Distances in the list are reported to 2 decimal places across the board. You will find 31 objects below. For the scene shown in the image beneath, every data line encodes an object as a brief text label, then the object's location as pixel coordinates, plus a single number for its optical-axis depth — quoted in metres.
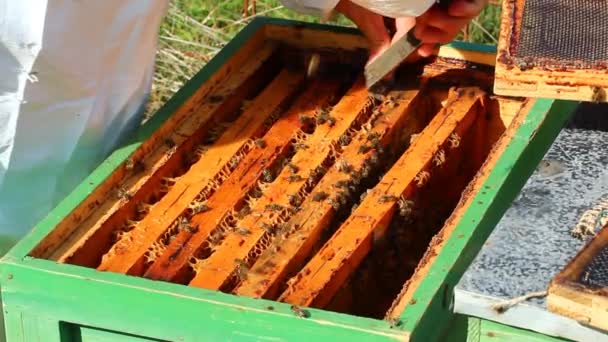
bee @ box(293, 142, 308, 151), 3.92
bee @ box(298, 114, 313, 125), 4.06
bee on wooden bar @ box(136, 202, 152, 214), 3.67
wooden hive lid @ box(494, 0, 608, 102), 3.12
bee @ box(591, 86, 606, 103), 3.10
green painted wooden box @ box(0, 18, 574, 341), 2.92
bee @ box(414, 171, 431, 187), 3.71
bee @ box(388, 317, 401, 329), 2.83
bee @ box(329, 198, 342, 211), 3.58
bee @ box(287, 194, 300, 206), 3.63
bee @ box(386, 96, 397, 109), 4.11
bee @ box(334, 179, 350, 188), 3.67
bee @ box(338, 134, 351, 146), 3.94
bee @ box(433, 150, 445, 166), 3.84
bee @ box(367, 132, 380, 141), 3.90
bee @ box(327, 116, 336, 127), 4.03
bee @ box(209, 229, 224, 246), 3.51
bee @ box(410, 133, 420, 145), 3.94
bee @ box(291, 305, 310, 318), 2.90
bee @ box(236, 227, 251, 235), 3.49
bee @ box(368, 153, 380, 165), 3.83
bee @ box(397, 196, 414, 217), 3.58
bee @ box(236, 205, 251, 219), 3.62
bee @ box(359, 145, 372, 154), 3.86
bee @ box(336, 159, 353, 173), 3.77
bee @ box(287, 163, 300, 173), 3.78
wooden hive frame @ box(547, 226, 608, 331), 2.38
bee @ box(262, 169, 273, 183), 3.80
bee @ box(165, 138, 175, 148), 3.87
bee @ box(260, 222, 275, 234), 3.49
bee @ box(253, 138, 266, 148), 3.92
